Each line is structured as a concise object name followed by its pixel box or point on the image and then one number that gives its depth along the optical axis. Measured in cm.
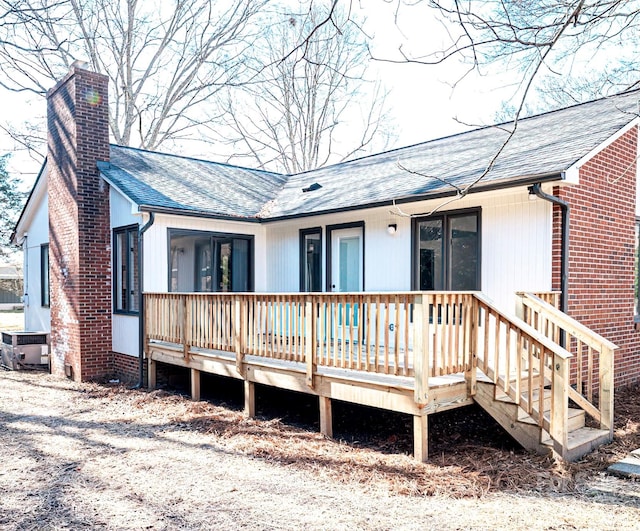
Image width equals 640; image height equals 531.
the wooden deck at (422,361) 484
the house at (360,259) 526
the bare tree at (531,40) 402
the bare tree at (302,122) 2148
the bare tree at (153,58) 1658
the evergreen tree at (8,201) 2402
